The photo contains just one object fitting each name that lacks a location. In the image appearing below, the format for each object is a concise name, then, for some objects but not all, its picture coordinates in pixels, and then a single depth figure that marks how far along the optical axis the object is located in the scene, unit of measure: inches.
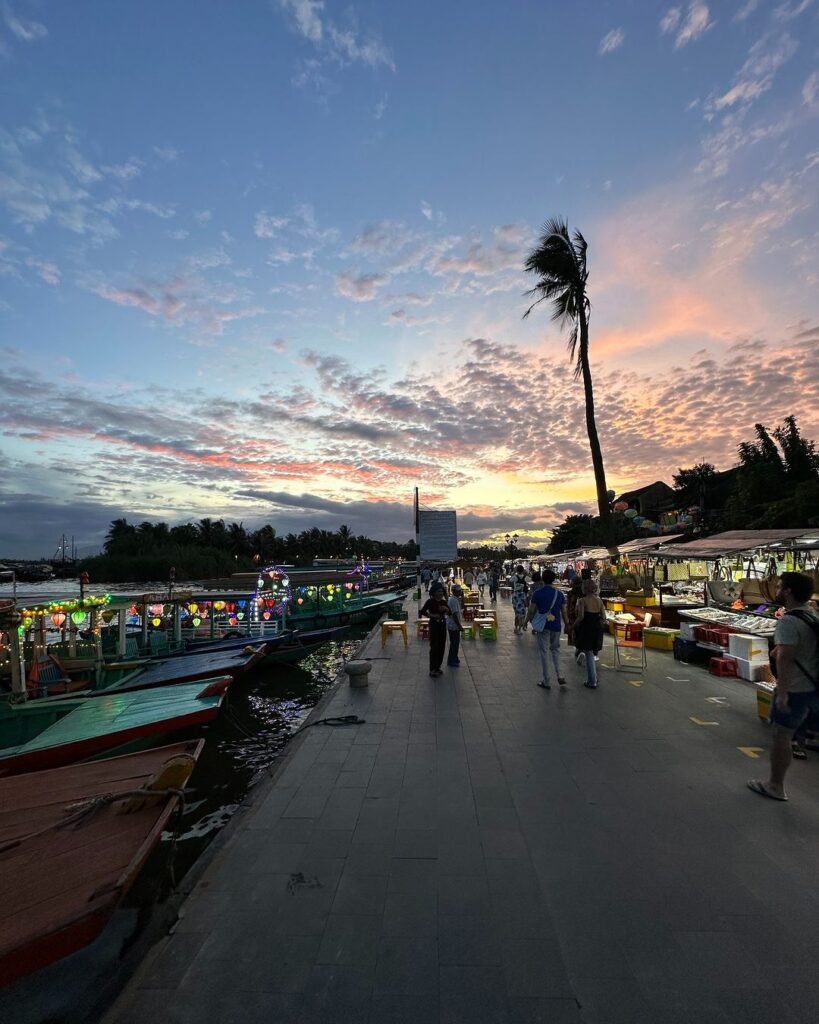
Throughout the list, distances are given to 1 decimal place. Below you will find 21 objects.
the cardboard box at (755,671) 271.9
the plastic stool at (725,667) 326.3
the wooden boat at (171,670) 445.4
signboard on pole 737.6
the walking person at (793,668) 150.4
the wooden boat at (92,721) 295.1
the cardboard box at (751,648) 304.8
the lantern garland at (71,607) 395.7
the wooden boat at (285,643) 602.9
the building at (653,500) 1984.5
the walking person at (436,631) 361.7
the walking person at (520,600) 557.6
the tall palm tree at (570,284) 711.7
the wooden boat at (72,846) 110.5
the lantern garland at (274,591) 699.4
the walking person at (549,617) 299.3
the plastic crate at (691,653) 371.5
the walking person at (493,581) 987.4
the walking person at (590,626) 291.7
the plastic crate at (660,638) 417.1
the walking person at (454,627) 376.2
